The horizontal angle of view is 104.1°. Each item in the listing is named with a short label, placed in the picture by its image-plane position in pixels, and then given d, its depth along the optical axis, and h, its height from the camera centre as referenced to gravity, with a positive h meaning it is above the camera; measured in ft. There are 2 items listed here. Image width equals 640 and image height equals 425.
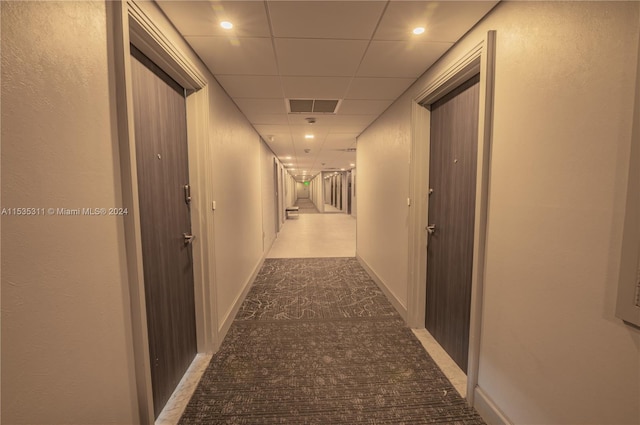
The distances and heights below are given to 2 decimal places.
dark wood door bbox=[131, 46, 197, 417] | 4.89 -0.70
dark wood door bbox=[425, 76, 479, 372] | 6.27 -0.78
